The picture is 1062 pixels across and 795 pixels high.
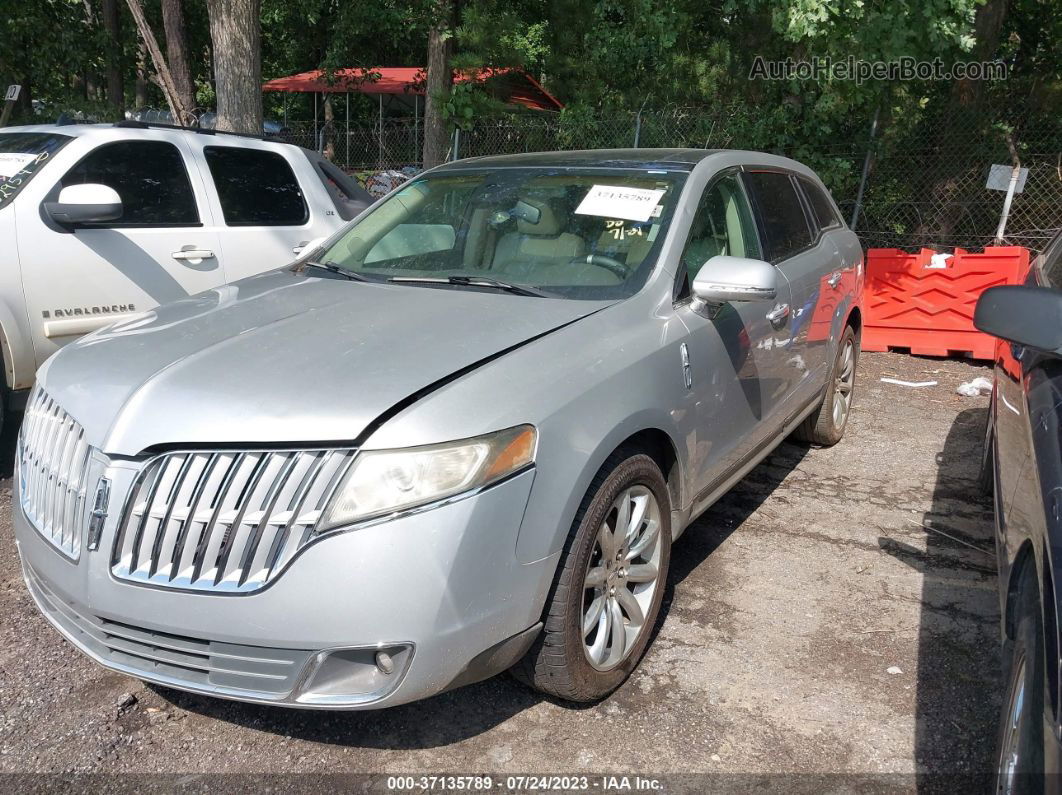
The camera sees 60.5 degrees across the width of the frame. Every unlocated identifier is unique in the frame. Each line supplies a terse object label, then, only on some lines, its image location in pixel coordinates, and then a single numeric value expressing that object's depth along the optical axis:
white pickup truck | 4.87
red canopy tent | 20.14
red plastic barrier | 8.04
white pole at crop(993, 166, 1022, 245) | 9.53
